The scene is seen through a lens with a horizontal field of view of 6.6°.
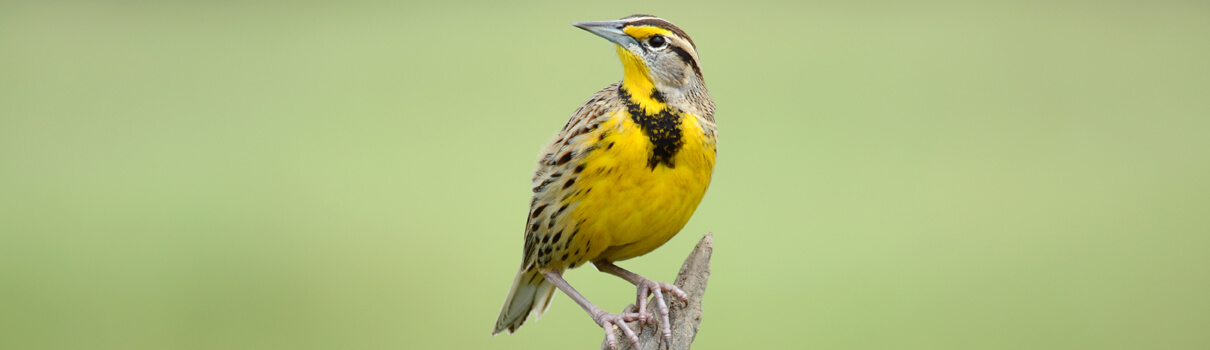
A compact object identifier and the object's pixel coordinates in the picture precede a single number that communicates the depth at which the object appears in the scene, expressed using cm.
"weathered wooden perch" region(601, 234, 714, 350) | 536
